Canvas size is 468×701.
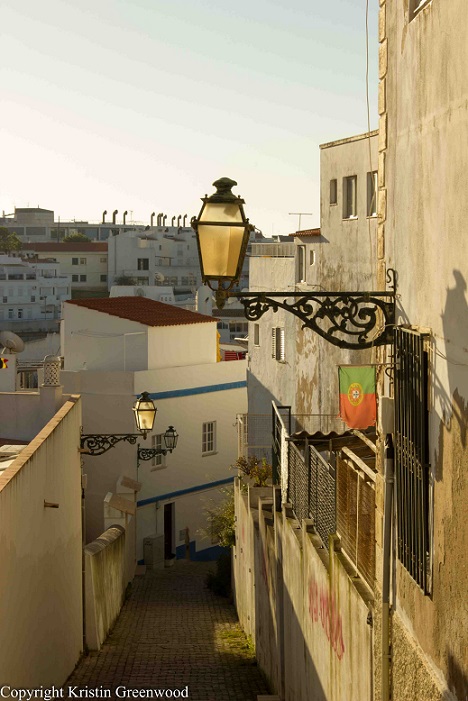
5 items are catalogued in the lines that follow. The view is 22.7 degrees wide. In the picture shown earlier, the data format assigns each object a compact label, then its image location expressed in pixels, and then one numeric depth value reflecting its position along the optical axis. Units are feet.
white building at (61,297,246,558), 106.22
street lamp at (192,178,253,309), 23.62
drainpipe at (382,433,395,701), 26.05
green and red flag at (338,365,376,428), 43.70
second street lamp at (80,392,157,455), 66.59
